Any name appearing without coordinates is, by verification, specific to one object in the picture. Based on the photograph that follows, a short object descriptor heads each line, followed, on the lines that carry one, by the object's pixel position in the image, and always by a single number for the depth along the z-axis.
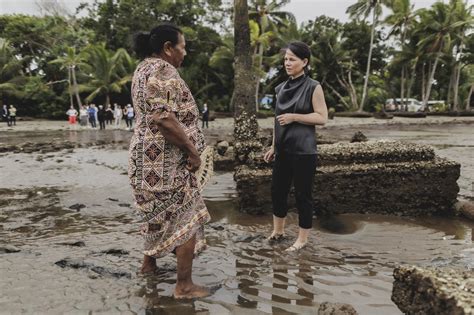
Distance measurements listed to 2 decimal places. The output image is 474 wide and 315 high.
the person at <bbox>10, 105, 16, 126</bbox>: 28.46
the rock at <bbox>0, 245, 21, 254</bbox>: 4.00
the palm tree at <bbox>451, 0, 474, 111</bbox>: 38.59
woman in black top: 3.85
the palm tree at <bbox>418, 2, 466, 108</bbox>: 38.12
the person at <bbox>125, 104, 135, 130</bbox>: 25.48
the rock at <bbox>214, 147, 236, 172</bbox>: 8.80
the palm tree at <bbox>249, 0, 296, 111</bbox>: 33.03
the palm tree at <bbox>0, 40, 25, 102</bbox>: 34.05
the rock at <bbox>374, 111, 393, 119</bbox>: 31.97
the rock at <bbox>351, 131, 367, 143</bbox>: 9.97
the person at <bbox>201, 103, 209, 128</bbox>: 25.04
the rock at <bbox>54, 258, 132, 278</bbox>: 3.41
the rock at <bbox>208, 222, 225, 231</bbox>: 4.73
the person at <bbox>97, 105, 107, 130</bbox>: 25.75
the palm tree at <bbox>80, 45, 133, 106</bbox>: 32.88
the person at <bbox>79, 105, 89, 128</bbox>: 27.48
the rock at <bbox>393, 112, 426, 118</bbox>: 33.19
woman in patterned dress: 2.90
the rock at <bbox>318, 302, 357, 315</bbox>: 2.47
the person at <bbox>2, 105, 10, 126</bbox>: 28.45
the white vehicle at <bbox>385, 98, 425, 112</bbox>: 44.59
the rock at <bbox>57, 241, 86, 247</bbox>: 4.21
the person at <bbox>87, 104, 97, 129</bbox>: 27.01
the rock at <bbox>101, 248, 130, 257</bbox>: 3.93
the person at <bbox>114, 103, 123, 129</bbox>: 26.50
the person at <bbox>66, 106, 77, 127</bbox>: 27.22
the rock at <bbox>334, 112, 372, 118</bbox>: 33.75
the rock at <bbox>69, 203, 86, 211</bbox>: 5.87
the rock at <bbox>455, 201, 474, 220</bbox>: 4.87
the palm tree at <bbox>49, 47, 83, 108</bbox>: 32.25
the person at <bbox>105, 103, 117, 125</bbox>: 30.66
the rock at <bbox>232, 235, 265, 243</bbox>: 4.25
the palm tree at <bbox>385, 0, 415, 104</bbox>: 39.44
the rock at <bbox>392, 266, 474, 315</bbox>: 1.81
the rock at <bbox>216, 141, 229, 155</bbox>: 9.38
